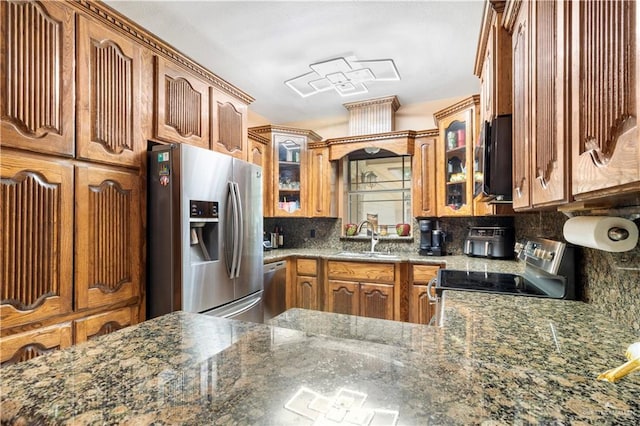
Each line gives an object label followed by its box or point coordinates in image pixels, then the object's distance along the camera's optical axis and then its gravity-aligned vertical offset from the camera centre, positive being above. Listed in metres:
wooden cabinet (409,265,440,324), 2.79 -0.75
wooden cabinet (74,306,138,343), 1.50 -0.57
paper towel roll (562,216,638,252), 0.91 -0.06
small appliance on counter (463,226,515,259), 2.69 -0.25
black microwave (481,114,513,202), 1.41 +0.26
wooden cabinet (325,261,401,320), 2.92 -0.74
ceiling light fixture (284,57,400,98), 2.45 +1.23
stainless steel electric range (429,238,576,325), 1.37 -0.36
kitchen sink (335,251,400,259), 3.21 -0.44
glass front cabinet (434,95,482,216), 2.69 +0.56
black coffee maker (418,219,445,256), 3.08 -0.26
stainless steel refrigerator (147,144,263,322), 1.78 -0.12
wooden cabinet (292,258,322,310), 3.23 -0.75
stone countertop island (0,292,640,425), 0.44 -0.29
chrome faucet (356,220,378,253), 3.46 -0.24
